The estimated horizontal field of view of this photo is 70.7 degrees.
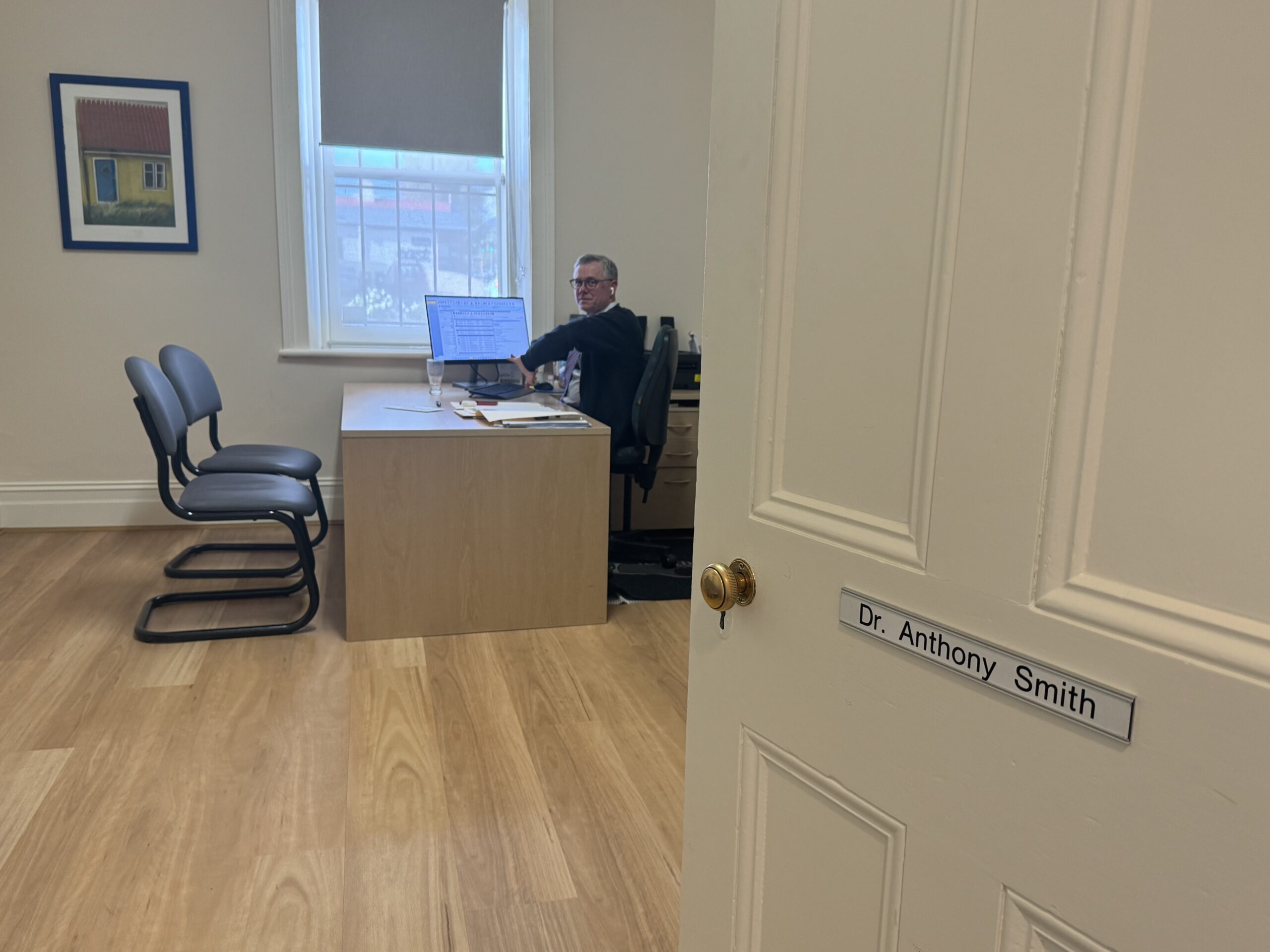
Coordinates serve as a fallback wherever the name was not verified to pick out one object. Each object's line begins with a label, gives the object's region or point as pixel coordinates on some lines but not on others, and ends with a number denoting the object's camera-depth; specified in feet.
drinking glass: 12.41
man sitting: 11.60
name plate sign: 1.85
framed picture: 12.25
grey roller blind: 12.87
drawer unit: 13.55
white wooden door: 1.65
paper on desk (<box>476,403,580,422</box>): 9.83
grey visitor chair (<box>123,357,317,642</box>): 8.93
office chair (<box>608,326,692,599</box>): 11.12
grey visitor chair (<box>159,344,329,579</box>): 10.52
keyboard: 12.27
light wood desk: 9.05
